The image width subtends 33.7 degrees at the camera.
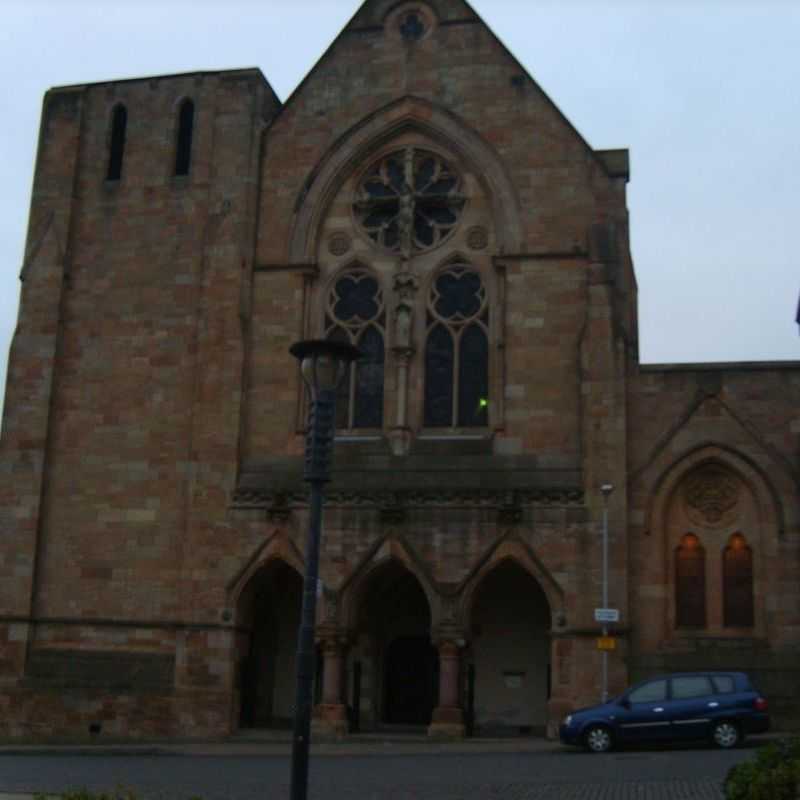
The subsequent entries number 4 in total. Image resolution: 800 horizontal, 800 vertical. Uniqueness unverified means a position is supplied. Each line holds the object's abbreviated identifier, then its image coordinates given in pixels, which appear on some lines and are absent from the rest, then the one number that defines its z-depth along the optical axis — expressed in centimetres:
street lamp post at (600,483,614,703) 2589
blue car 2255
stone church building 2706
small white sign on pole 2555
